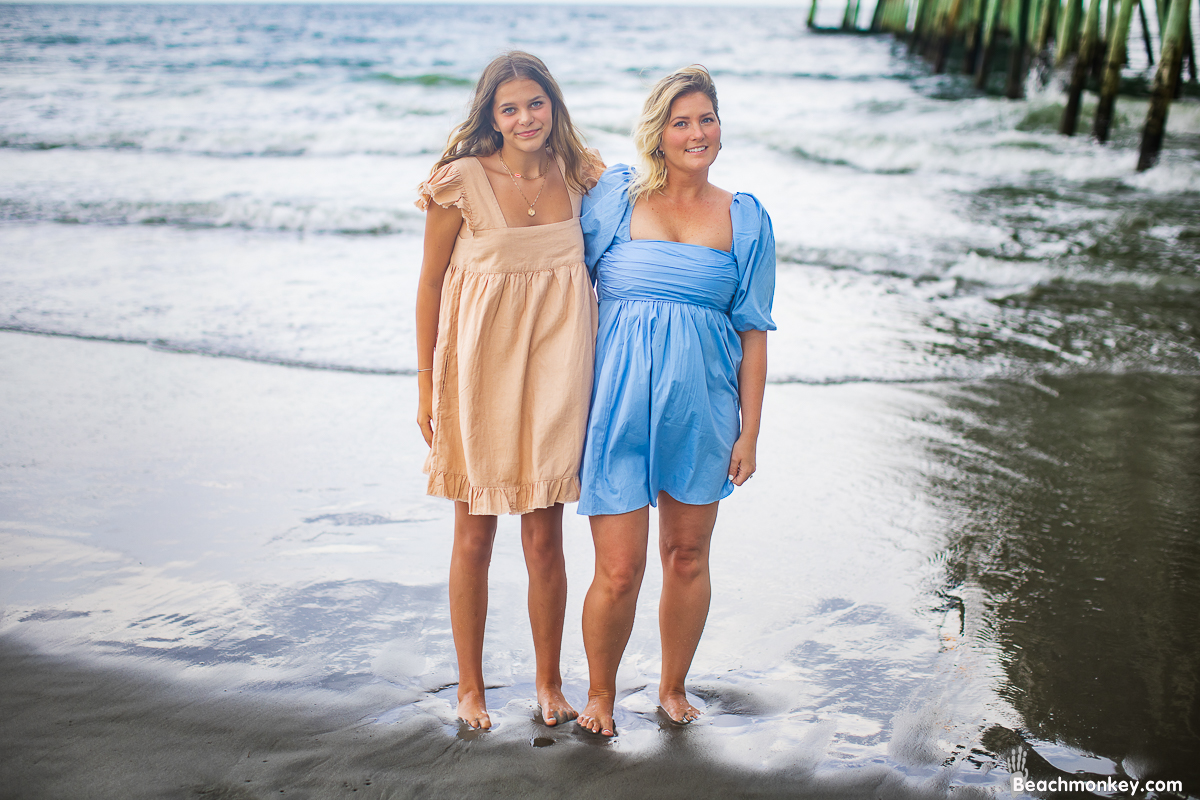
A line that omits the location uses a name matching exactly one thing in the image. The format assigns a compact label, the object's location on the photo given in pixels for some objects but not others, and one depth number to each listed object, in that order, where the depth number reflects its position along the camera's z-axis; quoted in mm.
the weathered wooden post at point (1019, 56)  15055
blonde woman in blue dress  2316
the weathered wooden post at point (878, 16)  27359
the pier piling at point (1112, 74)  10547
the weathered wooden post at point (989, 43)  15312
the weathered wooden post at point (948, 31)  16967
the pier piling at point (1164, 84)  9016
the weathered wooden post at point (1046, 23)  13883
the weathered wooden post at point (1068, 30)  13016
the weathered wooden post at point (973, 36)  16902
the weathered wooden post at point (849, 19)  27617
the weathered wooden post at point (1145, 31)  18859
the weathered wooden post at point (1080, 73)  11861
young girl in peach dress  2307
